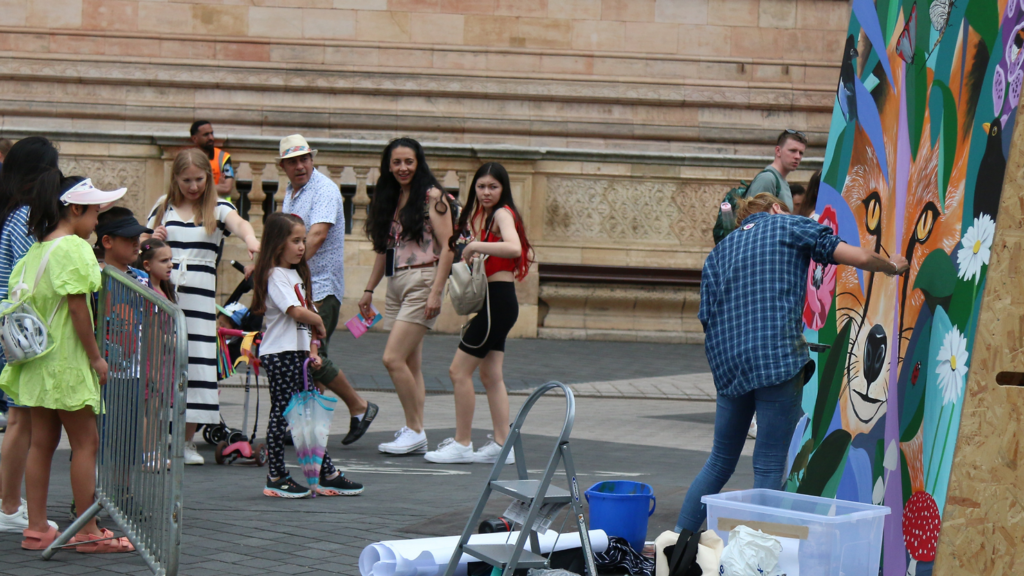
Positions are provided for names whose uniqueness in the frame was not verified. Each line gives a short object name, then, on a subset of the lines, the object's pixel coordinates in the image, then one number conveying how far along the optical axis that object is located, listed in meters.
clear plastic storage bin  8.45
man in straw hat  16.19
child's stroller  15.72
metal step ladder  8.49
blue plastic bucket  10.63
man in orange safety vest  20.84
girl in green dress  10.38
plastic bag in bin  8.33
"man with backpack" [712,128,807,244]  16.09
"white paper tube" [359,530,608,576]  9.48
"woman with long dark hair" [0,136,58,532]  11.19
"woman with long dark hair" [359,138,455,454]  16.17
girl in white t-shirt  13.58
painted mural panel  8.52
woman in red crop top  15.63
